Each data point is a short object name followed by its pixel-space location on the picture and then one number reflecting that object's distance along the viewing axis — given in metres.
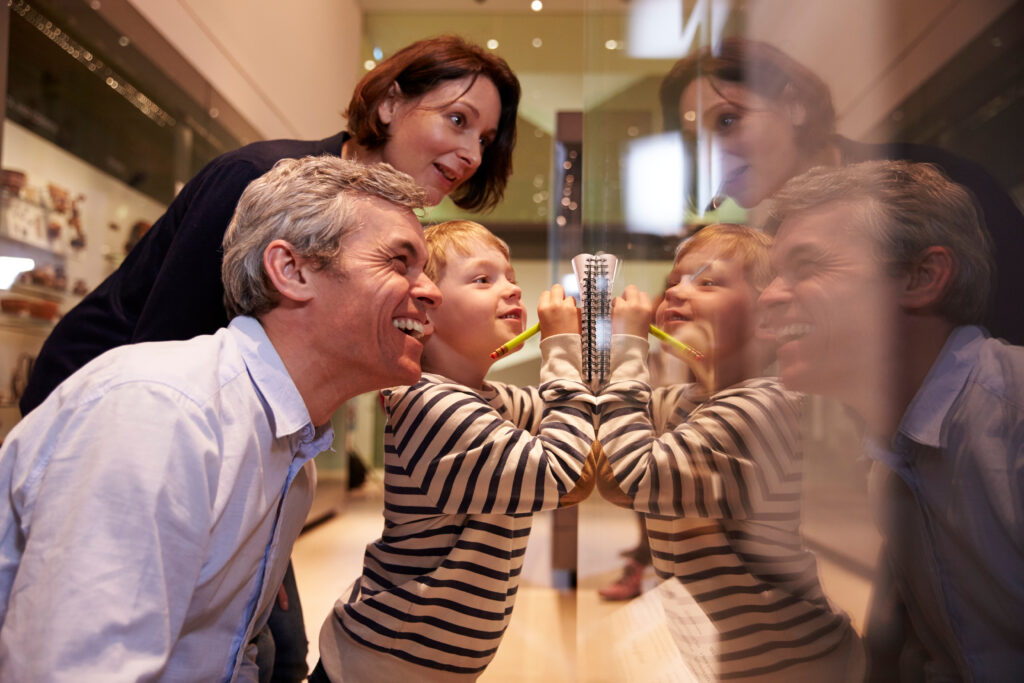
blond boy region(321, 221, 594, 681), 1.00
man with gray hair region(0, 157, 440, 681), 0.66
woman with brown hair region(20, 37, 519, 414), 1.12
